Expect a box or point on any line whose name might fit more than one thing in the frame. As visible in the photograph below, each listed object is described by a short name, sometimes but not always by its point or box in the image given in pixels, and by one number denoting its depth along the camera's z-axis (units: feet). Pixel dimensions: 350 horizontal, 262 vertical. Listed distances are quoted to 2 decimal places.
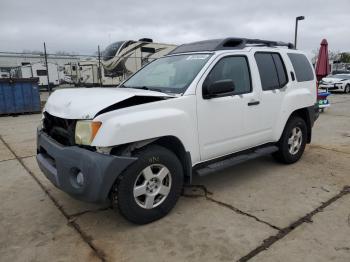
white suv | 9.66
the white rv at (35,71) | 88.99
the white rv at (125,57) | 66.13
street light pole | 66.59
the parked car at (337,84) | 67.10
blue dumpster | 37.73
